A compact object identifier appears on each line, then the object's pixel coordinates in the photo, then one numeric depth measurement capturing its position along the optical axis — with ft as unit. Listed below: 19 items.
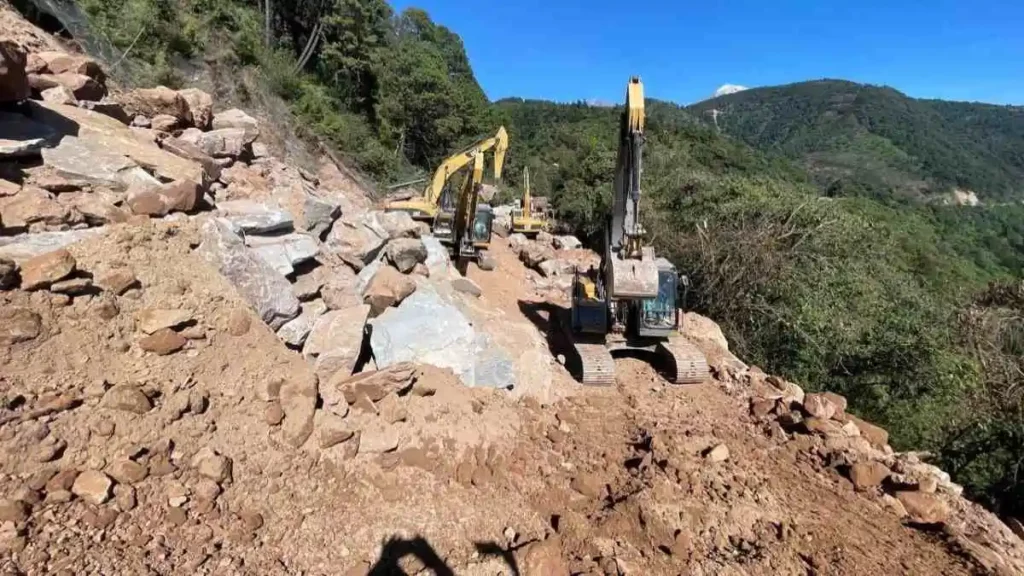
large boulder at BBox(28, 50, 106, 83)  22.25
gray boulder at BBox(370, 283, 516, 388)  18.97
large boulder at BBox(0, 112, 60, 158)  16.37
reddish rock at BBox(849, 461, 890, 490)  16.19
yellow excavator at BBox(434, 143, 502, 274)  35.63
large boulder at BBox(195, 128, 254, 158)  26.63
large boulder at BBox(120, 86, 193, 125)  25.66
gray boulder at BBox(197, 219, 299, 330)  17.34
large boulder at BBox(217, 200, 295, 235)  20.30
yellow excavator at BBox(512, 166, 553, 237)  63.31
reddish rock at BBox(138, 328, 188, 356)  13.65
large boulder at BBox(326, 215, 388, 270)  25.29
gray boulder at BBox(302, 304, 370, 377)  17.34
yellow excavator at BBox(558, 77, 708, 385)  21.84
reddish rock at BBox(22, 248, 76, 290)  13.00
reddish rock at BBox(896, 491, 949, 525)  14.65
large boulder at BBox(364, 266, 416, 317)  20.04
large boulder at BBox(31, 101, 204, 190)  17.95
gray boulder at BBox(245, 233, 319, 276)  20.25
